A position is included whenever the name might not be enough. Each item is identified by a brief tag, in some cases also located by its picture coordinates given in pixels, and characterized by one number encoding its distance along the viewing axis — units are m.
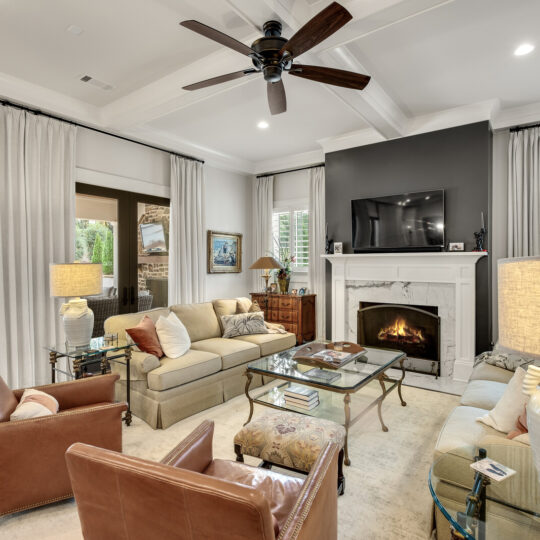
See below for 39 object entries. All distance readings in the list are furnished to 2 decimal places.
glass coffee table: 2.60
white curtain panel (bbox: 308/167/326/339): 5.74
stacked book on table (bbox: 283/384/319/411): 2.63
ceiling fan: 1.92
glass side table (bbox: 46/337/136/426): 2.88
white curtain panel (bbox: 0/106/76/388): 3.58
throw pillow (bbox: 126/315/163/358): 3.29
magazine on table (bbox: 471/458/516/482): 1.33
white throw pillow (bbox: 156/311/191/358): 3.43
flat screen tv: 4.39
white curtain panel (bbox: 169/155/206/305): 5.23
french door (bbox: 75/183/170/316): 4.35
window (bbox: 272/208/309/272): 6.12
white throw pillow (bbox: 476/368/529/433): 1.87
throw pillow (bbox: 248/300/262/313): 4.75
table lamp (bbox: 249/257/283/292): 5.46
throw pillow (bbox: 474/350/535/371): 2.99
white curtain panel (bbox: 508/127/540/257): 4.09
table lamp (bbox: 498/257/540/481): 1.01
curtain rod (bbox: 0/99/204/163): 3.61
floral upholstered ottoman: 1.97
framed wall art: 5.92
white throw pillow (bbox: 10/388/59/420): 1.90
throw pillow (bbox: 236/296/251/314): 4.69
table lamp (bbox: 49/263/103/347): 2.98
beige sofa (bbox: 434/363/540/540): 1.15
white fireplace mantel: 4.16
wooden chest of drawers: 5.46
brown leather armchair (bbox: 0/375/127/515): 1.83
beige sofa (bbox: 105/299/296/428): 3.04
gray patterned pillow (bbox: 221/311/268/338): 4.32
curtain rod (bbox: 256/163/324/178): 5.83
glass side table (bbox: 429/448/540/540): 1.12
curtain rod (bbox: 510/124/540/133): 4.13
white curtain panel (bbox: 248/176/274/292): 6.43
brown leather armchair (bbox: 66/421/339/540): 0.88
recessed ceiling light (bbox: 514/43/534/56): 2.94
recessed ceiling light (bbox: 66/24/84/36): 2.75
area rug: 1.87
